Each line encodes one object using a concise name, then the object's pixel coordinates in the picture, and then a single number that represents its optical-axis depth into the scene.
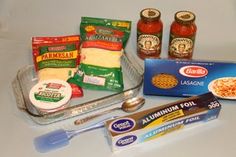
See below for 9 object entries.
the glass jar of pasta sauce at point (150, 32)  0.90
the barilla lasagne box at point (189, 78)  0.84
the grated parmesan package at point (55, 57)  0.93
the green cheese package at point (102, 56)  0.92
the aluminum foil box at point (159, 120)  0.76
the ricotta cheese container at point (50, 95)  0.83
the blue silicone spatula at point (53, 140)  0.79
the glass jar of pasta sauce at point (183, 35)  0.88
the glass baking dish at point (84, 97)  0.84
